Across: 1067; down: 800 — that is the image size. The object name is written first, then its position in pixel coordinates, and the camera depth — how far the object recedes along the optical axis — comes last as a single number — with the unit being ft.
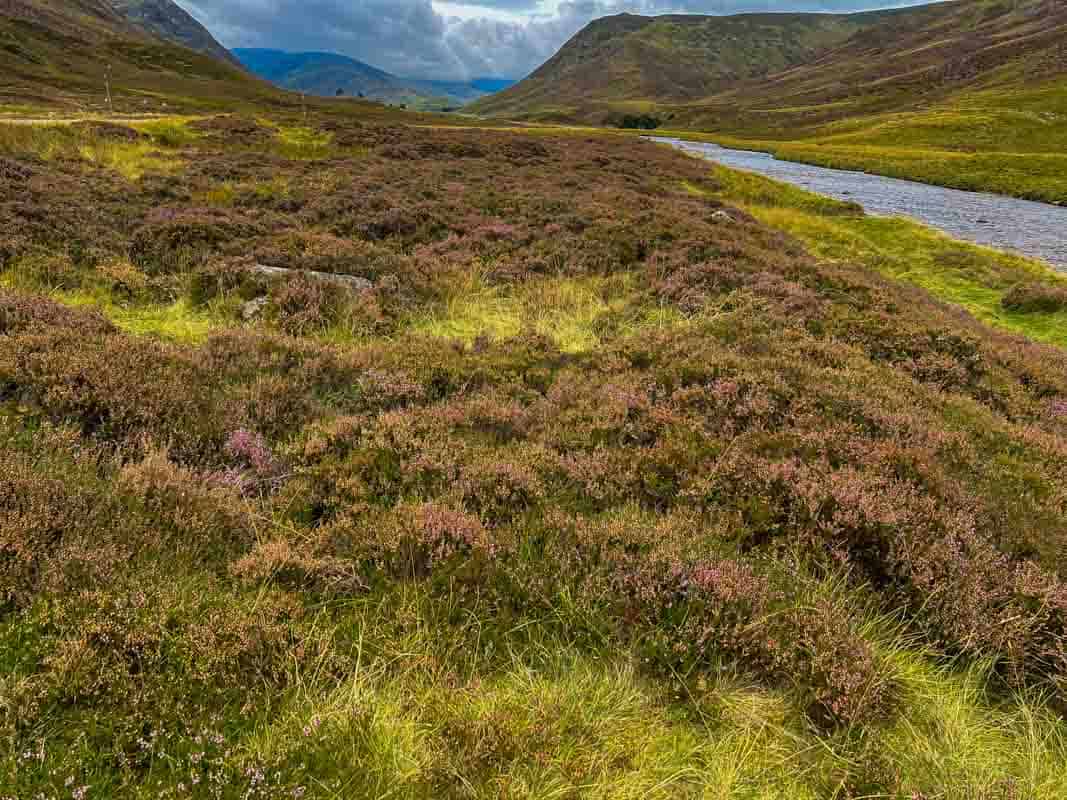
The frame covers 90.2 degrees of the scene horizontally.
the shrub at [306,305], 27.04
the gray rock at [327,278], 31.37
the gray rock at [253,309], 27.89
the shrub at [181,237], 34.55
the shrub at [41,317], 19.33
